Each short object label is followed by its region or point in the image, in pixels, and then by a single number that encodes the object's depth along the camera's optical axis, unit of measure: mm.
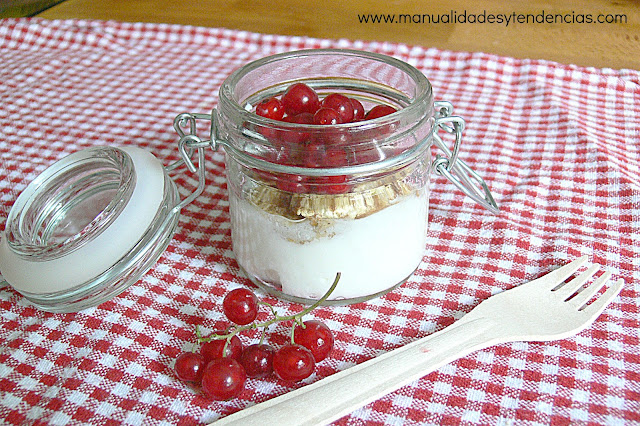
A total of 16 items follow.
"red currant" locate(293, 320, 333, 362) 266
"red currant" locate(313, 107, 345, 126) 264
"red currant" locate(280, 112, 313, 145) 255
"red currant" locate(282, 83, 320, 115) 282
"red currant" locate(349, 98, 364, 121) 287
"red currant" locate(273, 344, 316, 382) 255
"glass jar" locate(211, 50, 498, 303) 260
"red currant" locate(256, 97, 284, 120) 277
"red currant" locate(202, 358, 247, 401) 250
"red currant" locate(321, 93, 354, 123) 276
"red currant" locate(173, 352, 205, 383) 259
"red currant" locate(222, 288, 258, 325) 276
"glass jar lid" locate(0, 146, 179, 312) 277
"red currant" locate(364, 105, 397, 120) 279
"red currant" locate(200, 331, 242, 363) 264
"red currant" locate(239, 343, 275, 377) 262
